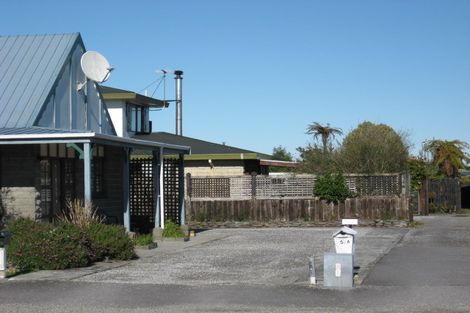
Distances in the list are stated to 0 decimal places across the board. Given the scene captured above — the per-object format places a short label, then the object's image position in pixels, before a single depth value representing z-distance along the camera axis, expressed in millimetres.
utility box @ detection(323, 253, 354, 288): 11680
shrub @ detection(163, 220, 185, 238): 20750
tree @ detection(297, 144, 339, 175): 29109
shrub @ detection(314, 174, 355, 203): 25922
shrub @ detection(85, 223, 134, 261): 15102
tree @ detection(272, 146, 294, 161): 82000
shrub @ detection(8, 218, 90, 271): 14055
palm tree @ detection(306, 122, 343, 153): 51484
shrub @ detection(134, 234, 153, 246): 18297
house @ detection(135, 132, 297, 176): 31672
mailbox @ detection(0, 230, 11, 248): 13099
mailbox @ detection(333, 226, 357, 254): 12516
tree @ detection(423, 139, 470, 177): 42438
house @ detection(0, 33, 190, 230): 17812
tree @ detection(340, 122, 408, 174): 28828
